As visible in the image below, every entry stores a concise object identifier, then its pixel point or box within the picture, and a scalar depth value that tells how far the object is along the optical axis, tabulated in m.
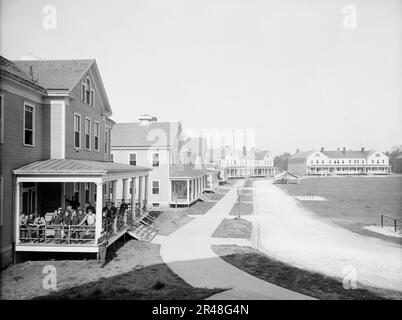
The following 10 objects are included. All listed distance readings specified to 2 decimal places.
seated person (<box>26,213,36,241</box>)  12.75
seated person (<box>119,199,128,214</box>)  18.00
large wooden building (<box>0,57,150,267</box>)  12.54
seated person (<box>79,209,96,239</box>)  13.61
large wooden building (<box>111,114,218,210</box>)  32.44
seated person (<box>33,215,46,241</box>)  12.97
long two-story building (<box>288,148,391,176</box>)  120.06
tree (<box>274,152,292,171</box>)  162.20
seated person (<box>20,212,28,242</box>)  12.83
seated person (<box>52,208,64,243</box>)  12.95
